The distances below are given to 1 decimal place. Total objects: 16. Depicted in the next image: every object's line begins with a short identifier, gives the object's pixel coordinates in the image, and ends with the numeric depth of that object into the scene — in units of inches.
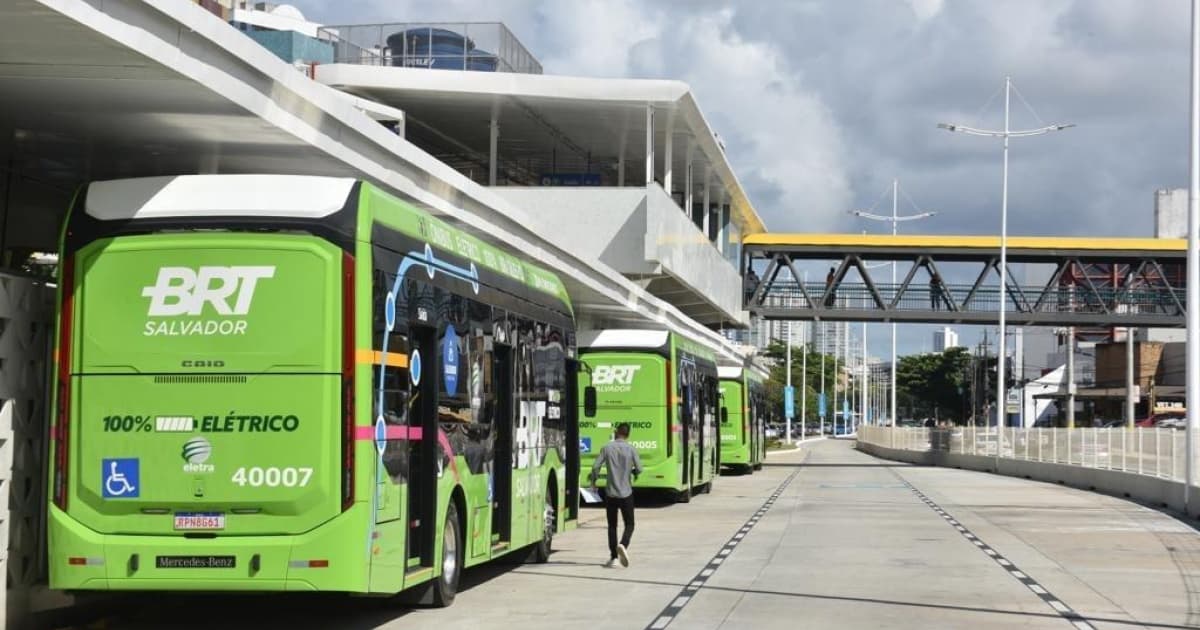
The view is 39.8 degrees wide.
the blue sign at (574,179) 1798.7
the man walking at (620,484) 737.0
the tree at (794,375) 6432.1
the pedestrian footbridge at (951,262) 2532.0
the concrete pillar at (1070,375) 3068.4
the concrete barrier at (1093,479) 1312.7
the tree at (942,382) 6102.4
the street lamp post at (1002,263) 2401.6
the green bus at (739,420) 1940.2
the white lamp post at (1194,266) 1216.2
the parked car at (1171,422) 2744.3
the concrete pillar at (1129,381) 2751.0
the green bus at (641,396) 1201.4
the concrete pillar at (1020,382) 3954.2
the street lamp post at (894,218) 3501.5
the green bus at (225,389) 462.0
